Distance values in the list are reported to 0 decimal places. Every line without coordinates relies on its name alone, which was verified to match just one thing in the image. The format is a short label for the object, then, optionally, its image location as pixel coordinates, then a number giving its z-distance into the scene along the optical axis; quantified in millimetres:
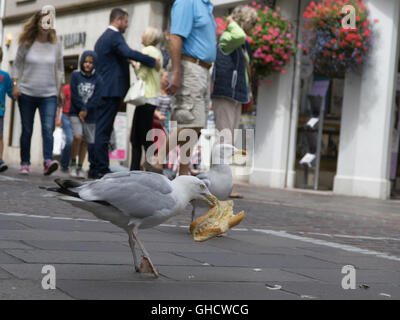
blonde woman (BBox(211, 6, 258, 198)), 8148
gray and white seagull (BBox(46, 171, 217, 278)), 3191
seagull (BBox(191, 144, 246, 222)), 5203
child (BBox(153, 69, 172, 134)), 11414
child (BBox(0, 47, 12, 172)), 9789
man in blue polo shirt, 6934
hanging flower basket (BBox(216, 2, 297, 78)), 13633
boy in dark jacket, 10164
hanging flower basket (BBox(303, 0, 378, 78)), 12422
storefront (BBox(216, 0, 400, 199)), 12523
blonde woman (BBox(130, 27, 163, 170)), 8562
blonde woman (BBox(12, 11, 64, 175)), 9289
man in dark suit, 8602
